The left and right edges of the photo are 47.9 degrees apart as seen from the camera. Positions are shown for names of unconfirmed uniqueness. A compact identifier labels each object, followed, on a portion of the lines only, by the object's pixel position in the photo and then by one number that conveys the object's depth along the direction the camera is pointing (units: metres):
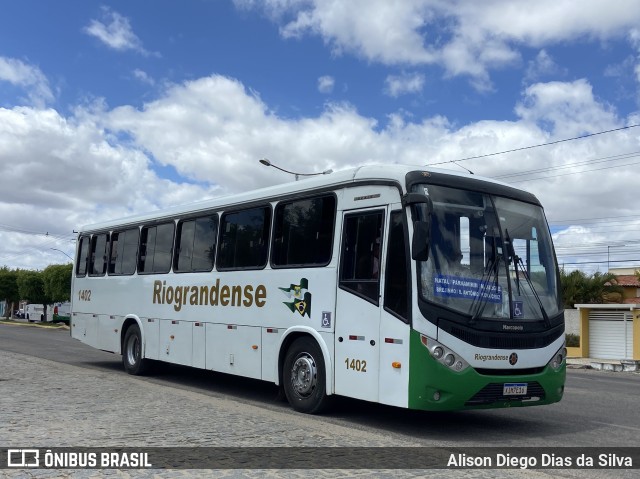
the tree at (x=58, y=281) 72.69
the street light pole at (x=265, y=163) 33.44
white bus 8.44
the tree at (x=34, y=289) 83.94
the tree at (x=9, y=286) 96.81
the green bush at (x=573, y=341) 37.59
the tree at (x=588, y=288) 42.25
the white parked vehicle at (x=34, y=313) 82.62
